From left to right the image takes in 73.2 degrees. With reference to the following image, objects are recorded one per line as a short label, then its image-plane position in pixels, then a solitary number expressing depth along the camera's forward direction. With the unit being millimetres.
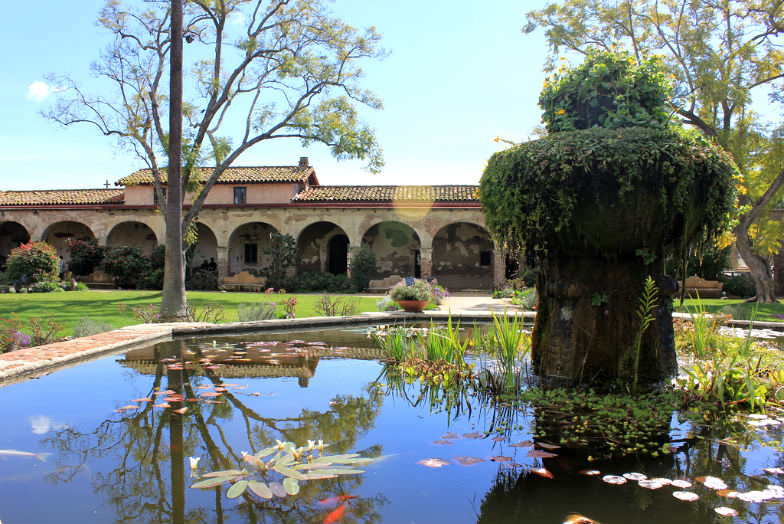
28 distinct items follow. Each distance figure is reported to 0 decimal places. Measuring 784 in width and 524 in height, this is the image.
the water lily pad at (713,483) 2160
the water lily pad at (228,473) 2211
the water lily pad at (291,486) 2053
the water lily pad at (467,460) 2424
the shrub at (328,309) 8898
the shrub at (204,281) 21859
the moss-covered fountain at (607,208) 3490
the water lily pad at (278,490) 2053
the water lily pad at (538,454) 2488
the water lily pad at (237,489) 2021
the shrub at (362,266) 21156
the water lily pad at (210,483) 2115
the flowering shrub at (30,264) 18502
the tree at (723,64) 15977
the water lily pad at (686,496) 2041
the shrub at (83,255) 22531
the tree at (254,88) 15250
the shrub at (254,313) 7832
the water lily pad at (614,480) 2205
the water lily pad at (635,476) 2242
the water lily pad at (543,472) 2271
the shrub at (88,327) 6446
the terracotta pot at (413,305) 9285
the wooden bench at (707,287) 19359
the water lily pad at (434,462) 2401
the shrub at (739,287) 20016
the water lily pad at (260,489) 2006
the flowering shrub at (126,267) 21469
